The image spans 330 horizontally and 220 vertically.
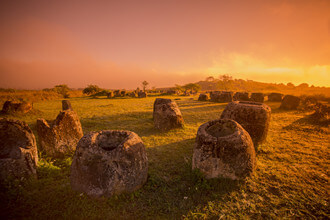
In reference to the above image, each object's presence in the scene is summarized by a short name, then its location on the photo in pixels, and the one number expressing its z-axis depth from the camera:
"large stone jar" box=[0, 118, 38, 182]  3.82
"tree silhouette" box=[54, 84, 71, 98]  33.22
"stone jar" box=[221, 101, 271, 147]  6.48
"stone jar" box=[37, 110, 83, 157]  5.46
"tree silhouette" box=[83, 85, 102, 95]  38.24
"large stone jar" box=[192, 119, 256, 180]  4.18
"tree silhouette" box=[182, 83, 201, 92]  70.06
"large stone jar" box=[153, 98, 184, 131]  9.18
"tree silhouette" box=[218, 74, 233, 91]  48.12
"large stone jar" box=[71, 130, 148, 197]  3.52
